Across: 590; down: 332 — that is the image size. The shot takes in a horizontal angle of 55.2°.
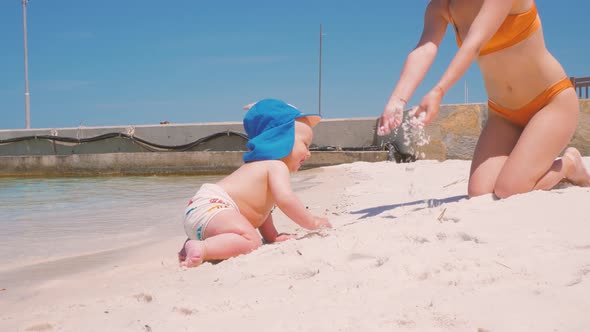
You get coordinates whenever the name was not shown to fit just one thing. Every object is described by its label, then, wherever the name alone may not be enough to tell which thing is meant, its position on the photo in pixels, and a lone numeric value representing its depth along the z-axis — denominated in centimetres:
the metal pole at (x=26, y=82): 1768
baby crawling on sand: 269
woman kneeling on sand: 294
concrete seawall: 806
